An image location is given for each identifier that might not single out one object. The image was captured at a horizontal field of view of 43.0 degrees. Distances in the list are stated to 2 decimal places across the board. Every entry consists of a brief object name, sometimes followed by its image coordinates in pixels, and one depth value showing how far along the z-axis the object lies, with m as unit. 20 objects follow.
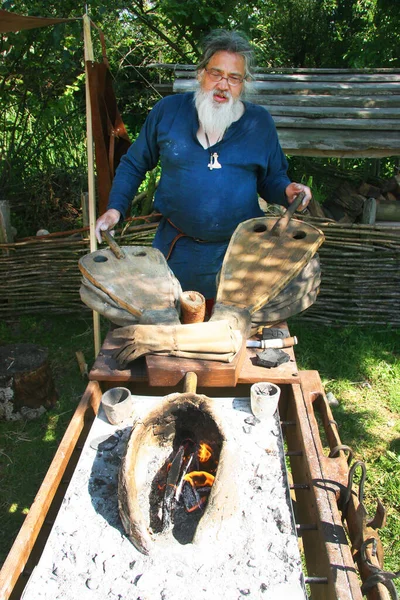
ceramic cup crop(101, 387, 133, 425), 1.85
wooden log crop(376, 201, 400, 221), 4.61
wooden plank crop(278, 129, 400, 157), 3.77
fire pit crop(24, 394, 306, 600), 1.36
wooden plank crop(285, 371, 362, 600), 1.50
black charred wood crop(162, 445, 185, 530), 1.57
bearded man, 2.46
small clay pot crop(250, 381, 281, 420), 1.87
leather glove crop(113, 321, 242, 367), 1.95
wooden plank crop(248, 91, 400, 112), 4.09
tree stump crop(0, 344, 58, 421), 3.49
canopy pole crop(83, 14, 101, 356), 3.26
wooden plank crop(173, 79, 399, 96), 4.29
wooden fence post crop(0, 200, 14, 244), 4.32
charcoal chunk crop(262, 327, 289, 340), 2.27
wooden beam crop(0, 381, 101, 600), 1.42
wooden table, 1.94
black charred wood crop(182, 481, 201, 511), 1.61
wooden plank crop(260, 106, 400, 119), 3.90
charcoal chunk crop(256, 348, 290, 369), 2.13
